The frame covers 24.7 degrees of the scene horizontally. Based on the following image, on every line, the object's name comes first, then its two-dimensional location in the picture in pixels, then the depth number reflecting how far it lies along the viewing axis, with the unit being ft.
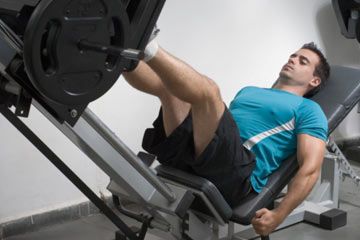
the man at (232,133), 12.60
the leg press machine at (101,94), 9.80
